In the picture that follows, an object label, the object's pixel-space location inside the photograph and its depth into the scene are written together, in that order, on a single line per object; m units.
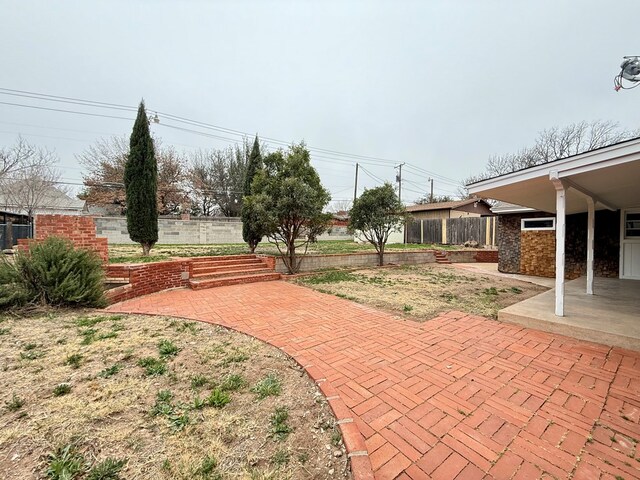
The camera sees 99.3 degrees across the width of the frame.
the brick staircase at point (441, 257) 13.07
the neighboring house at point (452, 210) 21.53
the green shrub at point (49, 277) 4.00
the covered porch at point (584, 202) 3.48
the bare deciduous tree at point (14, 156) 12.08
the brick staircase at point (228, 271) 6.76
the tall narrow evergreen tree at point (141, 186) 8.62
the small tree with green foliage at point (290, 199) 7.44
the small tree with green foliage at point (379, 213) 10.07
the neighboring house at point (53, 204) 13.81
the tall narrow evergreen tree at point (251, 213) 9.29
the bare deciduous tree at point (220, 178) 25.03
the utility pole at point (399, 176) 26.76
